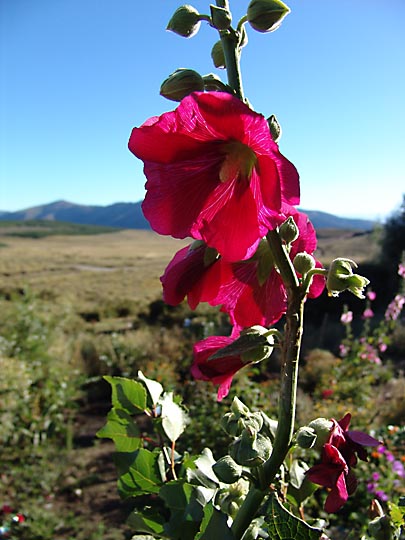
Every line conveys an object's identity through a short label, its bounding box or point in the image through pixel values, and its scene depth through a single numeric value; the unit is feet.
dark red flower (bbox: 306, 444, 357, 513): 0.80
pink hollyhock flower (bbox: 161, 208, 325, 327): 0.90
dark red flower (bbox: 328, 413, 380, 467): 0.83
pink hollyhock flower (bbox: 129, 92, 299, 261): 0.79
